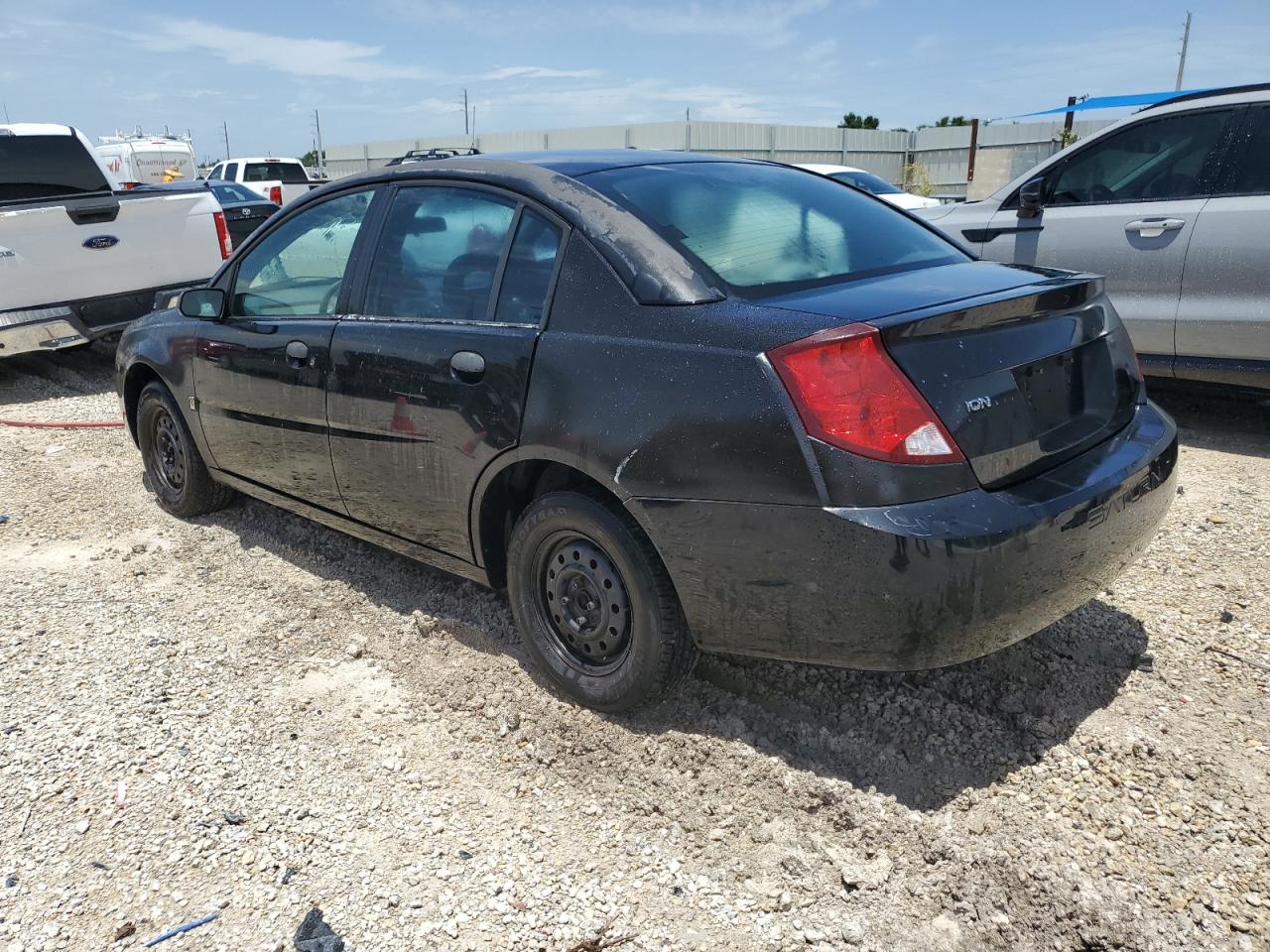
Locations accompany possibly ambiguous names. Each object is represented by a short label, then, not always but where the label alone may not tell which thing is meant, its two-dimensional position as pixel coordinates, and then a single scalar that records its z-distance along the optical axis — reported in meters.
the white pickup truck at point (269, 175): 22.91
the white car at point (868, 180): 13.39
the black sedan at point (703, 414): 2.34
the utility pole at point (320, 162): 42.21
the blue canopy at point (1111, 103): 18.80
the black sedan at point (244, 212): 15.69
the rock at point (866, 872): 2.34
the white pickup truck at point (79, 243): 7.11
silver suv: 5.21
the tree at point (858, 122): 57.19
